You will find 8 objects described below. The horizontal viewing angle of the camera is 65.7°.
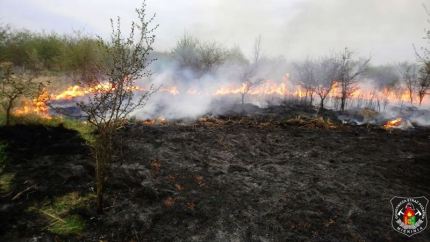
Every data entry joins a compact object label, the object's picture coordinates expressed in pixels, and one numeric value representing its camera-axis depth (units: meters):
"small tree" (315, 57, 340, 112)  25.11
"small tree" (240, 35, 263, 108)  25.50
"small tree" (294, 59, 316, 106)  26.08
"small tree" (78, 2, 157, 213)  5.93
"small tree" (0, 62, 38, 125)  10.44
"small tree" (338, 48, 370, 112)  23.94
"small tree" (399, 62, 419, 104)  28.33
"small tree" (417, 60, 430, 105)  25.16
